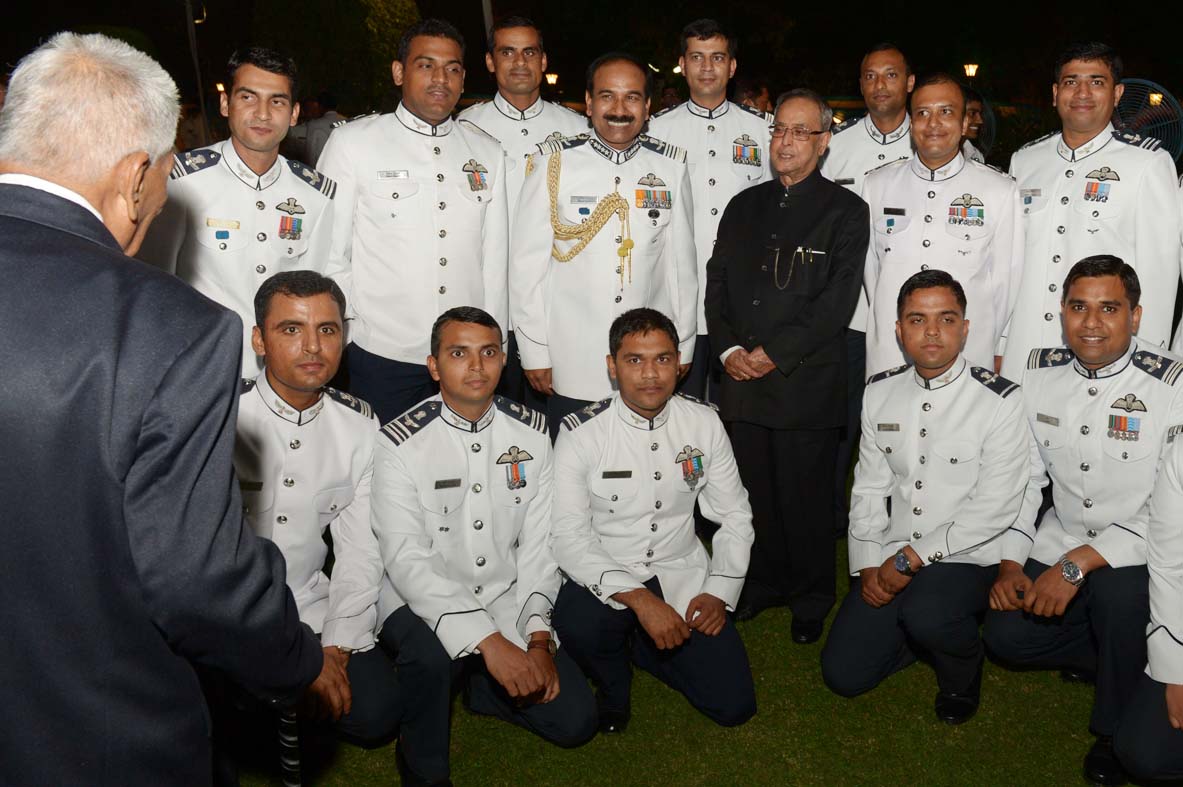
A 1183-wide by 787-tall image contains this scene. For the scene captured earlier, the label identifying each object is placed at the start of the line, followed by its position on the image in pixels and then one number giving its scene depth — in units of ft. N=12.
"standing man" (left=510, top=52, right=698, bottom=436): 13.35
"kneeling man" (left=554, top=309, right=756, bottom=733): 10.94
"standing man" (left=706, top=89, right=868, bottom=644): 12.73
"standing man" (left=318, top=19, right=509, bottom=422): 12.98
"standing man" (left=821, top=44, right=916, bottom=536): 15.12
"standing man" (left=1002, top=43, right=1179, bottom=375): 13.21
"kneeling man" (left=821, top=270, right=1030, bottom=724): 11.06
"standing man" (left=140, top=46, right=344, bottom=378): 12.02
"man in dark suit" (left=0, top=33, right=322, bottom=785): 4.59
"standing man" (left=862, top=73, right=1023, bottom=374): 13.33
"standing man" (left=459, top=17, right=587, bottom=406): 14.76
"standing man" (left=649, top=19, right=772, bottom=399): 14.88
